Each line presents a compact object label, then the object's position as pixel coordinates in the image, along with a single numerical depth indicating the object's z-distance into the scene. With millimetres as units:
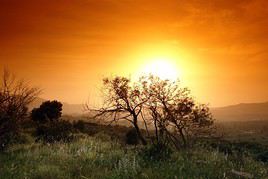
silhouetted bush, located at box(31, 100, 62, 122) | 42000
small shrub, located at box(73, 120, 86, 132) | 37469
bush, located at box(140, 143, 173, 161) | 10883
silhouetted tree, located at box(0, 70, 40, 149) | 14594
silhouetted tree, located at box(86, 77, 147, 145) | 20859
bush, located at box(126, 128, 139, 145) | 27734
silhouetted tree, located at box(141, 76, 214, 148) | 20000
